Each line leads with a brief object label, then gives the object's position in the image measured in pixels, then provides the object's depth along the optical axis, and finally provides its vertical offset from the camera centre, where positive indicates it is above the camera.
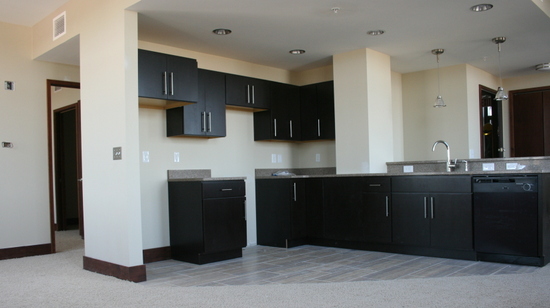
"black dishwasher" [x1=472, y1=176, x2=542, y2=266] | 4.23 -0.63
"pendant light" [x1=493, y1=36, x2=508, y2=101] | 5.26 +0.68
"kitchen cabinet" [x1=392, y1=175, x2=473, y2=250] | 4.58 -0.59
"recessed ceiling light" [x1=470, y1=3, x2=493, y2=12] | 4.23 +1.32
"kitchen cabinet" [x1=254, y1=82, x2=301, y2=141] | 6.06 +0.55
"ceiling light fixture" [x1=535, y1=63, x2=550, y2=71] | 6.58 +1.20
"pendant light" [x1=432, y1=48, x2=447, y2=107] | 5.60 +0.96
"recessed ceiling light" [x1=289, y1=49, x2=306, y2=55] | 5.65 +1.30
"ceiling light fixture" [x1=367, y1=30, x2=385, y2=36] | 4.95 +1.32
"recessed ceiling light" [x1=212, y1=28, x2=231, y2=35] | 4.81 +1.34
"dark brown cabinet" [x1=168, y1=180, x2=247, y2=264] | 4.69 -0.61
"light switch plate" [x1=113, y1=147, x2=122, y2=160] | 3.97 +0.09
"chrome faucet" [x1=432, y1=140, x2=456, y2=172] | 5.15 -0.14
